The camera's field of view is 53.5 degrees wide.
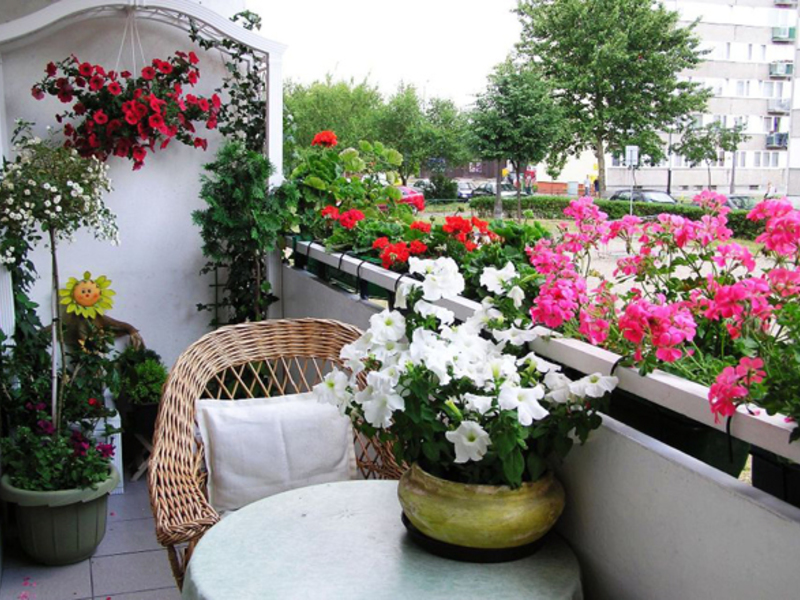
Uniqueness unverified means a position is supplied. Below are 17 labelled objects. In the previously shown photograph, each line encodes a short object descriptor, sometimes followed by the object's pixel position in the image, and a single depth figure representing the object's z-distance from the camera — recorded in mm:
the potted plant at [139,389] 3322
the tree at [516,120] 7098
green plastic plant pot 2498
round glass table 1148
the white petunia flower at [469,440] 1142
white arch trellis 3037
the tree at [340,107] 16453
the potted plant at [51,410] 2512
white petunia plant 1148
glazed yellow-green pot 1181
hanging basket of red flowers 3211
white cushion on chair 1861
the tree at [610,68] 9938
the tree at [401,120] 15194
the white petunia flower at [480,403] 1141
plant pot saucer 1208
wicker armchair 1584
